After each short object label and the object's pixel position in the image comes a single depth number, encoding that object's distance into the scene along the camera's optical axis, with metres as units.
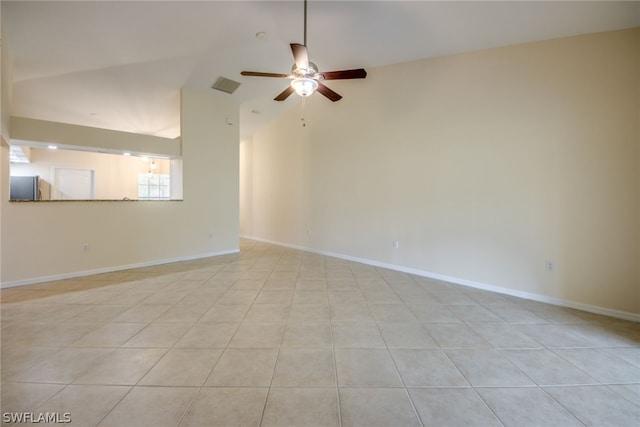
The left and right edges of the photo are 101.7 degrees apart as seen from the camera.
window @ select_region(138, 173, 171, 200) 8.65
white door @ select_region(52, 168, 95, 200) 7.00
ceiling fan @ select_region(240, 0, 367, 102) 2.62
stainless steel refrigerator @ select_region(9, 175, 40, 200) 5.93
